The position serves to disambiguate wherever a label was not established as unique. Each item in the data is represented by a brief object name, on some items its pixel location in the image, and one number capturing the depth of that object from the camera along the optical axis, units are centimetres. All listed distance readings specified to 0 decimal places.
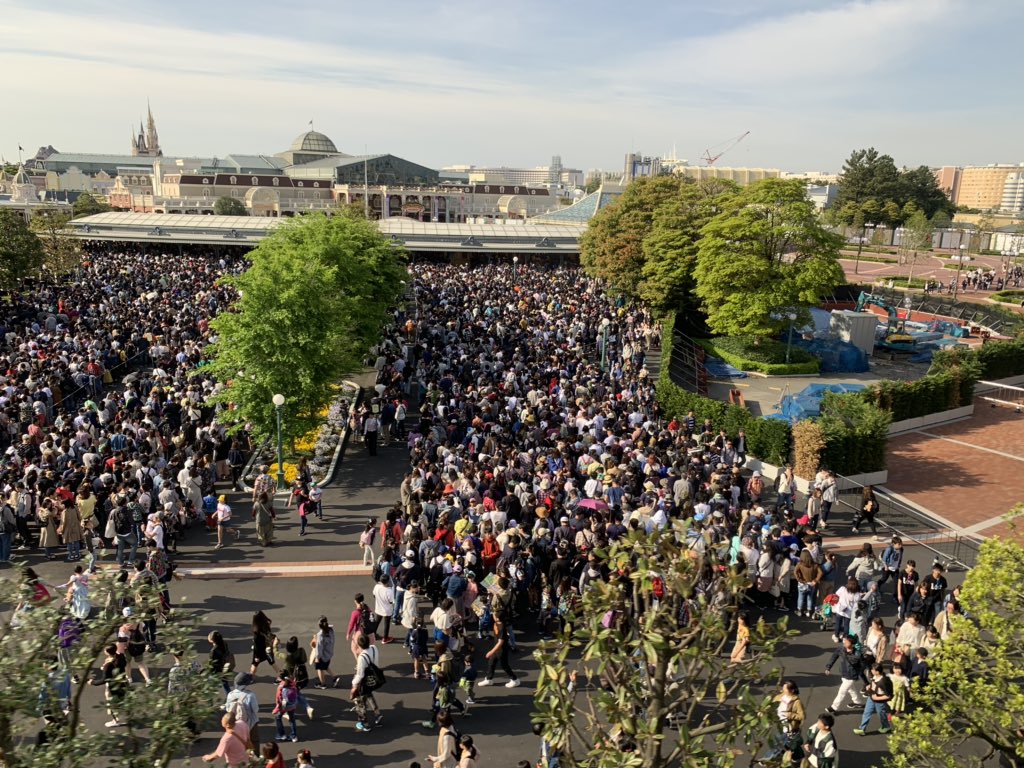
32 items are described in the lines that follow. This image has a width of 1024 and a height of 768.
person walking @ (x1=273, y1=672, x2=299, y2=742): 895
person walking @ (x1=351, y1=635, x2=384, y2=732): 909
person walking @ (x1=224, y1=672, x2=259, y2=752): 814
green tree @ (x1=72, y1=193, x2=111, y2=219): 8306
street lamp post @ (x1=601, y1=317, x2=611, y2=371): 2713
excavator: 3528
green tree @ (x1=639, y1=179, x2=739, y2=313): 3400
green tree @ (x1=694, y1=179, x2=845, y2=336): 3006
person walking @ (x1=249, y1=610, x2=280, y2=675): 997
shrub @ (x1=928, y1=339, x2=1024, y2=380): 2786
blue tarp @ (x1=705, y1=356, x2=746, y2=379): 3115
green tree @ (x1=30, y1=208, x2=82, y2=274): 4122
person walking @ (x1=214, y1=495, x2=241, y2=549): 1429
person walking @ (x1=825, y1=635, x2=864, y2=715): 970
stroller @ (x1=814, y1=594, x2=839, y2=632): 1154
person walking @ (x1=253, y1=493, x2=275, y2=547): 1423
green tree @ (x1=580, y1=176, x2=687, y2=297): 3741
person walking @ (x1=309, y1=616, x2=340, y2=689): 991
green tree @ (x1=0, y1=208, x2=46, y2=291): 3481
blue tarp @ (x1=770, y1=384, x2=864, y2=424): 2152
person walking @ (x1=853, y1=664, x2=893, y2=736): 931
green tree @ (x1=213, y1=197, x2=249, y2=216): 9038
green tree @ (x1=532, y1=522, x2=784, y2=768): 472
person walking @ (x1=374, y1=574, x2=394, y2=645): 1095
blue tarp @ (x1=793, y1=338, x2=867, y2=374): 3281
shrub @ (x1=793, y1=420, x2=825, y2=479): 1803
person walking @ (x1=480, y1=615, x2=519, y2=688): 1023
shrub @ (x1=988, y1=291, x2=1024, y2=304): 4934
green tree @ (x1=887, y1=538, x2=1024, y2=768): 632
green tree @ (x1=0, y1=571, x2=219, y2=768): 462
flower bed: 1850
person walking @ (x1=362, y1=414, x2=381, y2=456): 1941
